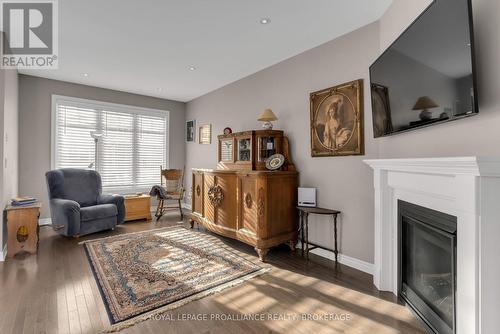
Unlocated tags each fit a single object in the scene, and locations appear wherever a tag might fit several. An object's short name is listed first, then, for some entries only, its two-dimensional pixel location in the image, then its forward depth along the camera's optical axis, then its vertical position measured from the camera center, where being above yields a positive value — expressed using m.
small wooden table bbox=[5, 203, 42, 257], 3.08 -0.74
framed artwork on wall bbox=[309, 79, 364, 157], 2.75 +0.58
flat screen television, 1.41 +0.67
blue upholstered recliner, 3.62 -0.55
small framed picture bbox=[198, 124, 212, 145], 5.38 +0.79
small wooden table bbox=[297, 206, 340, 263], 2.85 -0.69
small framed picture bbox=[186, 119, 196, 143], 5.96 +0.95
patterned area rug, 2.02 -1.07
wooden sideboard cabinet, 3.02 -0.49
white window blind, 4.77 +0.62
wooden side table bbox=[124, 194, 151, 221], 4.82 -0.74
